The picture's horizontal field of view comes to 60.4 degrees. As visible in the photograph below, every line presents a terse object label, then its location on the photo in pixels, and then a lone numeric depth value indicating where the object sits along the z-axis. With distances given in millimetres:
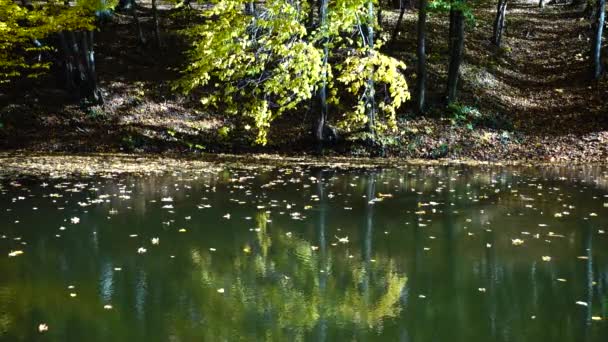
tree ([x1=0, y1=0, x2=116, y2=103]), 14492
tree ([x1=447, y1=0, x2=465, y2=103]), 19125
